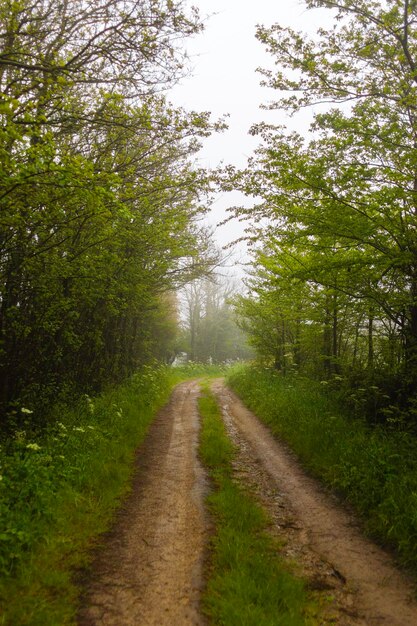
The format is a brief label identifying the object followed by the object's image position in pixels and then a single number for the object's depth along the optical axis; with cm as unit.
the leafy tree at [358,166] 779
